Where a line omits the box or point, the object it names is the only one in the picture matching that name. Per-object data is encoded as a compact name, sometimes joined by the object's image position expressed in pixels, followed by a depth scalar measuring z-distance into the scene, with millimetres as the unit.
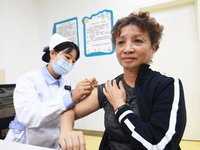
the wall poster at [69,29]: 2896
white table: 638
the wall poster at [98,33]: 2595
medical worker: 1014
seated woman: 633
